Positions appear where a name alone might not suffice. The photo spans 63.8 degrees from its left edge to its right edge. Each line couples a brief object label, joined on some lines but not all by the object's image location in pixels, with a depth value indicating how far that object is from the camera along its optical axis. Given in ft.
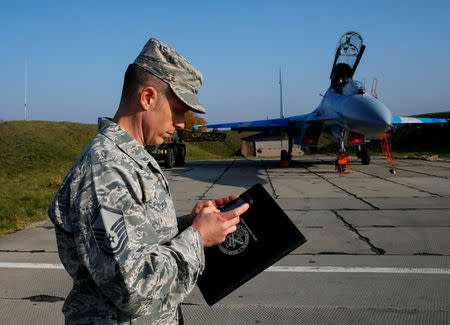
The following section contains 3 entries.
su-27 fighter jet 39.83
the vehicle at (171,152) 60.01
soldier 3.89
